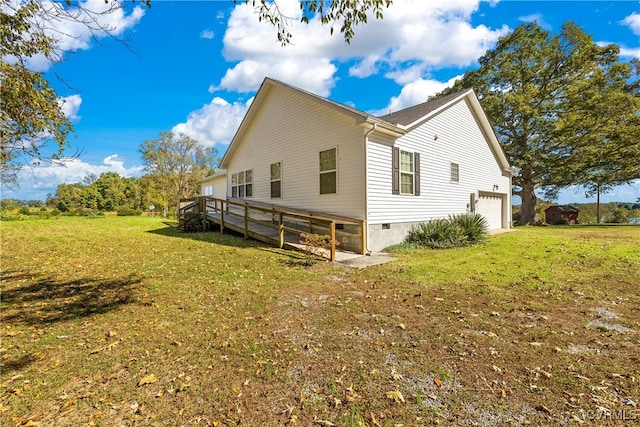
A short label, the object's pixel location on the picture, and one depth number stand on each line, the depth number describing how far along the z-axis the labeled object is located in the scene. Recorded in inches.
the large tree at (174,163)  1331.2
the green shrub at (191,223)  523.2
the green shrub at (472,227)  422.0
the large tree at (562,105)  780.6
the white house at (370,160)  358.3
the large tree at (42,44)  152.9
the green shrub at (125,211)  1063.0
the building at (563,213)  1275.8
